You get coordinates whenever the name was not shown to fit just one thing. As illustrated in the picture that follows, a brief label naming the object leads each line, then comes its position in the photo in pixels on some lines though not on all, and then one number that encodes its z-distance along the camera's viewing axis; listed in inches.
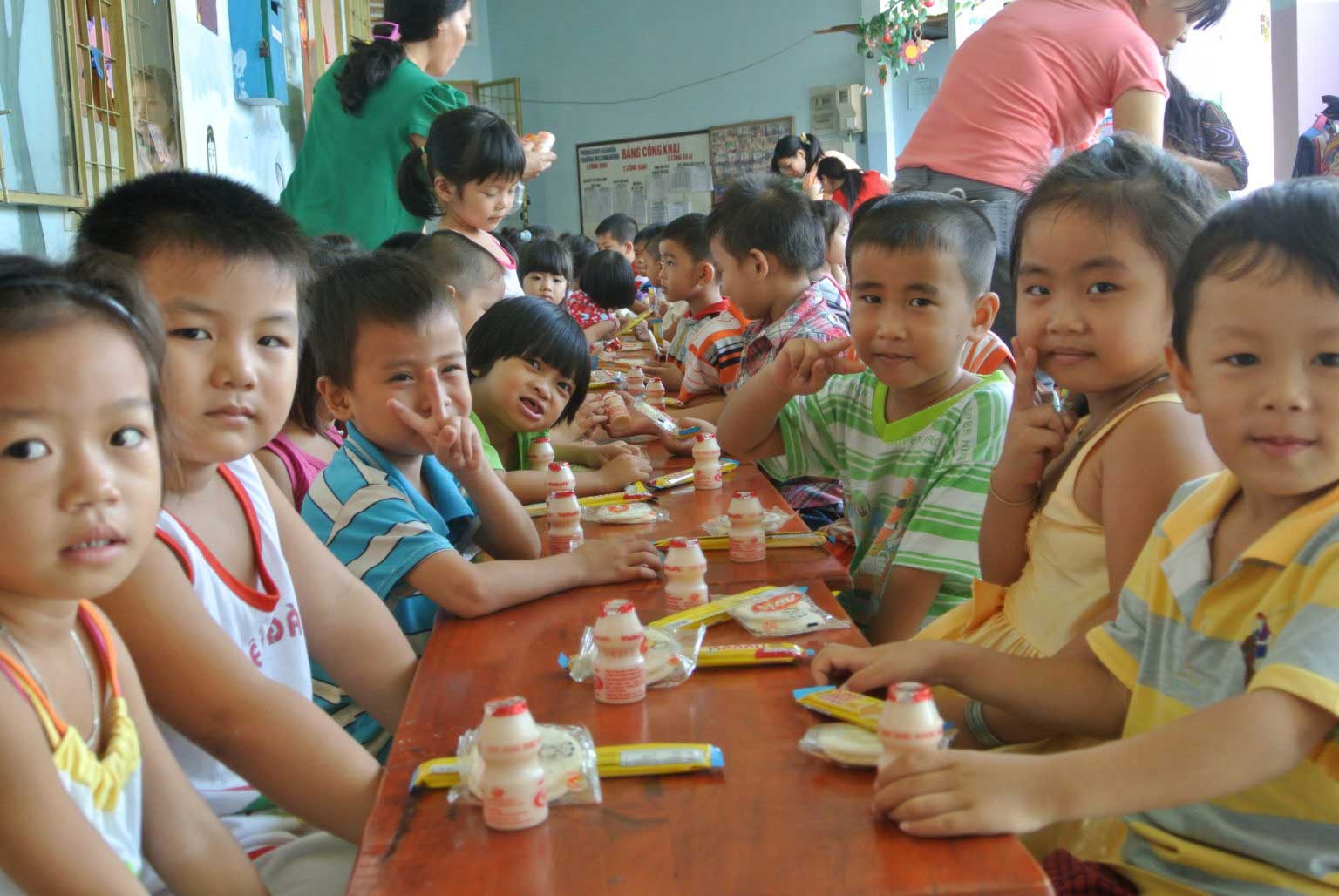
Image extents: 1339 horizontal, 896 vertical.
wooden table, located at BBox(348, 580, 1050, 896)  31.7
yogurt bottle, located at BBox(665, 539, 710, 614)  57.3
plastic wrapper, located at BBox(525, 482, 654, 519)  85.4
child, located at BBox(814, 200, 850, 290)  192.7
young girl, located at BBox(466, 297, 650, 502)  104.0
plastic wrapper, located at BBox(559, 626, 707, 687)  46.7
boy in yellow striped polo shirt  35.9
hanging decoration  336.8
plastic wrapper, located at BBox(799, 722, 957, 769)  37.9
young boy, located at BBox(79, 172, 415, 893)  46.9
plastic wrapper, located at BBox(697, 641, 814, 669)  48.2
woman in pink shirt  113.7
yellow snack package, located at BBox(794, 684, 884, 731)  40.8
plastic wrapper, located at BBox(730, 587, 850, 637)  51.7
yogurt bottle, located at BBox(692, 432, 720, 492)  88.1
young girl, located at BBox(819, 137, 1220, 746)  53.7
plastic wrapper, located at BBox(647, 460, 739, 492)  90.6
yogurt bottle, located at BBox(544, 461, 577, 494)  78.1
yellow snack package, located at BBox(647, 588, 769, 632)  53.4
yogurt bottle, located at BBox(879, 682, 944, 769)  36.2
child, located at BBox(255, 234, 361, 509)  81.4
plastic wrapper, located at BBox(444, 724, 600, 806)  37.1
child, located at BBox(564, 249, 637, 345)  245.3
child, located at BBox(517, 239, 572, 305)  217.3
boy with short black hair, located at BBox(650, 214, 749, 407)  144.8
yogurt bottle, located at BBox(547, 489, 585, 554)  76.3
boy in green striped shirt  73.9
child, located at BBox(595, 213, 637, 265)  345.4
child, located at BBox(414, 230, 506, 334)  129.2
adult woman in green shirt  137.5
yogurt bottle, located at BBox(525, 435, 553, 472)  106.2
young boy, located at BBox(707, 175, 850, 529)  124.4
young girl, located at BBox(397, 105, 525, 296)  132.0
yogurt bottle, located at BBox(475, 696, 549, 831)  35.3
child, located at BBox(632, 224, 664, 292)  255.8
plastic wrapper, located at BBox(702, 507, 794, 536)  71.8
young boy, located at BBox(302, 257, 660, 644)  64.2
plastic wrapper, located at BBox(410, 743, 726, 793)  38.4
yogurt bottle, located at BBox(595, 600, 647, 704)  44.8
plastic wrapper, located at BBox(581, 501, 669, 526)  78.9
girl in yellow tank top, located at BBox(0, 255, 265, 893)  33.4
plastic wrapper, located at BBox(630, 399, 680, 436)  110.8
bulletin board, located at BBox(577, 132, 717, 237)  457.4
